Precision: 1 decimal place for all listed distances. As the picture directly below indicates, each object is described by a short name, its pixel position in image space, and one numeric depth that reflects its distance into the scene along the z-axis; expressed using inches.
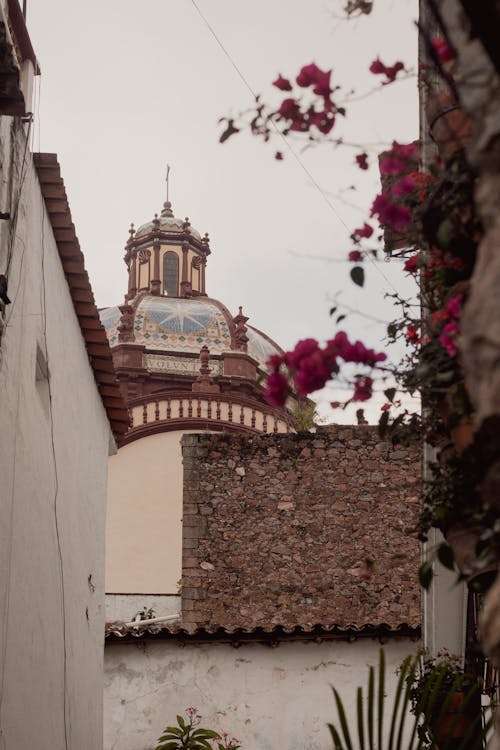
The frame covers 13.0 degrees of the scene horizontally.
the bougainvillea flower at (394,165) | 313.1
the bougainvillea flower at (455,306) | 273.0
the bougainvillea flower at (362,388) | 306.9
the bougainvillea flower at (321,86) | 322.0
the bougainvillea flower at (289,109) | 325.9
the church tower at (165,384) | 1798.2
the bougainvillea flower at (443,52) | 257.4
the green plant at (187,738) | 819.8
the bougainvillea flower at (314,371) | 287.9
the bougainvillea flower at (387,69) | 311.3
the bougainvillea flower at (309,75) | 321.9
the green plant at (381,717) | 334.6
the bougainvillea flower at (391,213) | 301.0
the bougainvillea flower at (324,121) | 322.7
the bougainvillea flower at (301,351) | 290.4
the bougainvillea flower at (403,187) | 312.4
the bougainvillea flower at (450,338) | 277.1
